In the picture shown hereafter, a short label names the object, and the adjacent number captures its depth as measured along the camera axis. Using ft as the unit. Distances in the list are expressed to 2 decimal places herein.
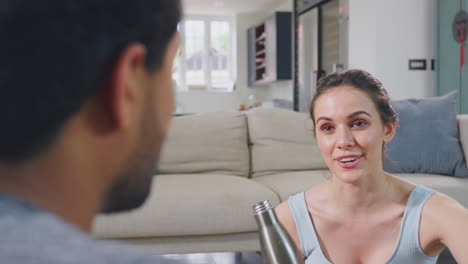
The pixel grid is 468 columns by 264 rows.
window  31.86
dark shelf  26.55
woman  4.22
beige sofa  7.41
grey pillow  9.07
